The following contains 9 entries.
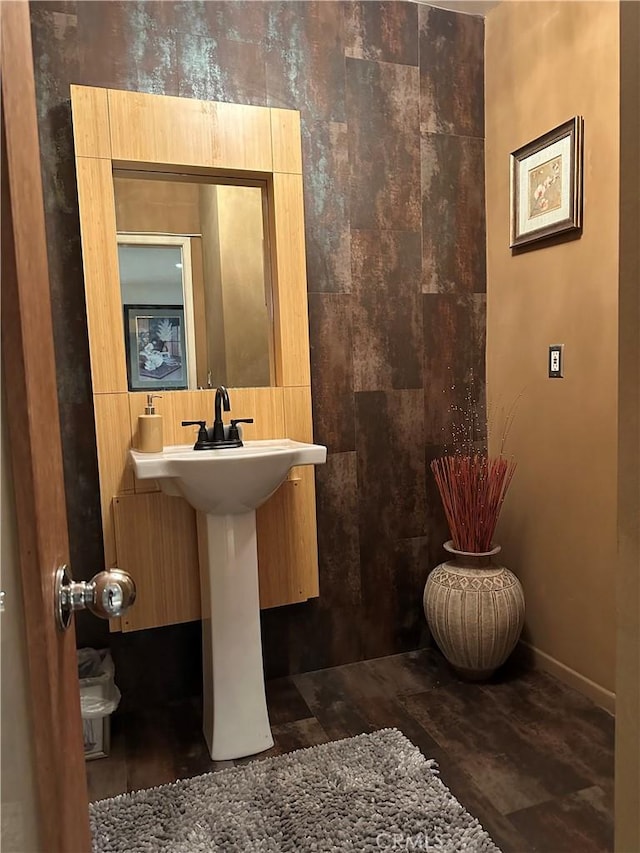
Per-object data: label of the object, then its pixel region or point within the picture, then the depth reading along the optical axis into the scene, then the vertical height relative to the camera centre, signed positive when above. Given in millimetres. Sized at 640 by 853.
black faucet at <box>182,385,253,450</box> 2086 -210
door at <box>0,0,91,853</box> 587 -44
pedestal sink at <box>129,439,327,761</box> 1921 -747
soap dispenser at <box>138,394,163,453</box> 2031 -192
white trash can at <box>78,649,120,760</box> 1959 -1023
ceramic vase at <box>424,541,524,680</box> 2230 -894
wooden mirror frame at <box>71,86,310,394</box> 2008 +691
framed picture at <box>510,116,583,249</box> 2133 +622
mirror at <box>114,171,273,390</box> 2127 +308
